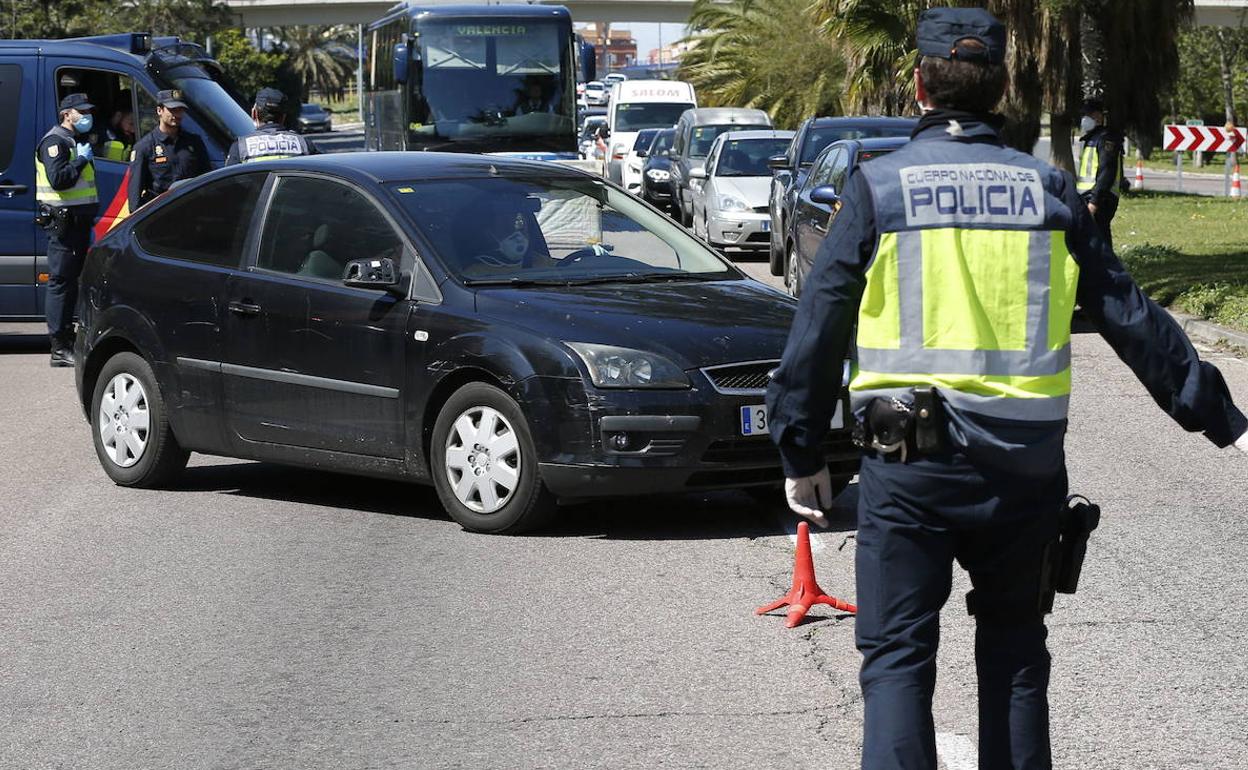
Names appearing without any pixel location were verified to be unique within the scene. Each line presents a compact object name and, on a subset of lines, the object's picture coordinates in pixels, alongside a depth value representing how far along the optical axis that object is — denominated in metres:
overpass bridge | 78.06
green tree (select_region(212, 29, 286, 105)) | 75.86
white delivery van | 41.88
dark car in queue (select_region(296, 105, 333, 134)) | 87.00
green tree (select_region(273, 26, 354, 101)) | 116.19
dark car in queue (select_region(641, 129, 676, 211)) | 32.03
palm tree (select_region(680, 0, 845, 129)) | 56.44
